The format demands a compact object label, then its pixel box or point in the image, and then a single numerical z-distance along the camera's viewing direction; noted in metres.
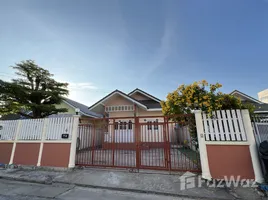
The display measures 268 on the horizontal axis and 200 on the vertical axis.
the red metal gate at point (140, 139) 4.28
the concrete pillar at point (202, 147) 3.52
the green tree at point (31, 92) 6.86
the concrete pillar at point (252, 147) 3.21
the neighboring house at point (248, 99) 11.20
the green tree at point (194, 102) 3.77
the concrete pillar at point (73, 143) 4.76
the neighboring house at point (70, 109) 10.90
